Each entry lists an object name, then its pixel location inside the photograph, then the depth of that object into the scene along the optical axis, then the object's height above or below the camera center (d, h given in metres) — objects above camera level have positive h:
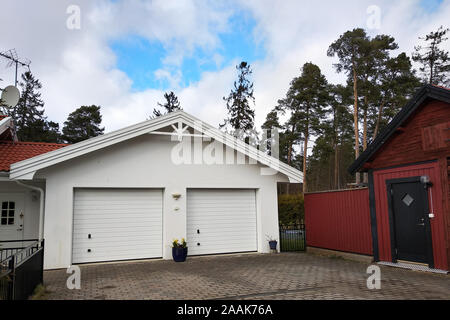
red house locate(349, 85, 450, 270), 7.83 +0.49
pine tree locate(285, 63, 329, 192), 28.33 +8.53
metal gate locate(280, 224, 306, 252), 12.59 -1.35
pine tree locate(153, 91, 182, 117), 36.91 +10.93
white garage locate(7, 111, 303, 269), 9.55 +0.45
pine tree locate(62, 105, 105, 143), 36.47 +8.89
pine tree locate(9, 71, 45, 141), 36.06 +10.71
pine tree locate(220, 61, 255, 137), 32.53 +9.49
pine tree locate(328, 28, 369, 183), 24.88 +10.91
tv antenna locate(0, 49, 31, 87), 13.11 +5.71
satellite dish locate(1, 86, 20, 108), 11.73 +3.84
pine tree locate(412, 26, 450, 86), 25.67 +10.75
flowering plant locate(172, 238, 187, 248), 10.30 -1.10
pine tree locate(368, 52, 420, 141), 24.59 +8.19
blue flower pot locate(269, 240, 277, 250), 11.71 -1.32
